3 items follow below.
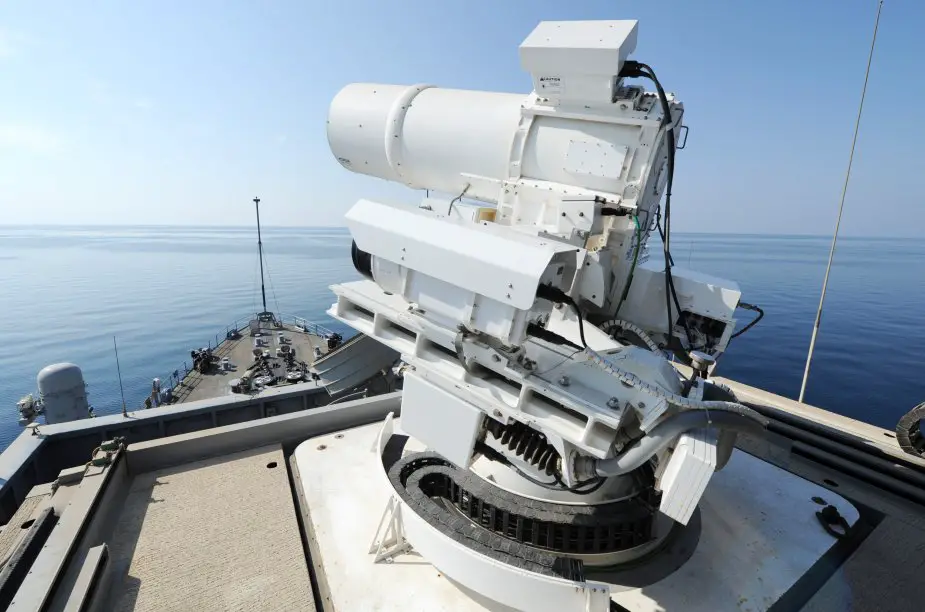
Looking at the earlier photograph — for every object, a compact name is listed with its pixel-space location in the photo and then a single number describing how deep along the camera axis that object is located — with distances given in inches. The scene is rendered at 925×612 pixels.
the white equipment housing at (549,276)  131.3
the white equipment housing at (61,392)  388.5
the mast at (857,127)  281.9
